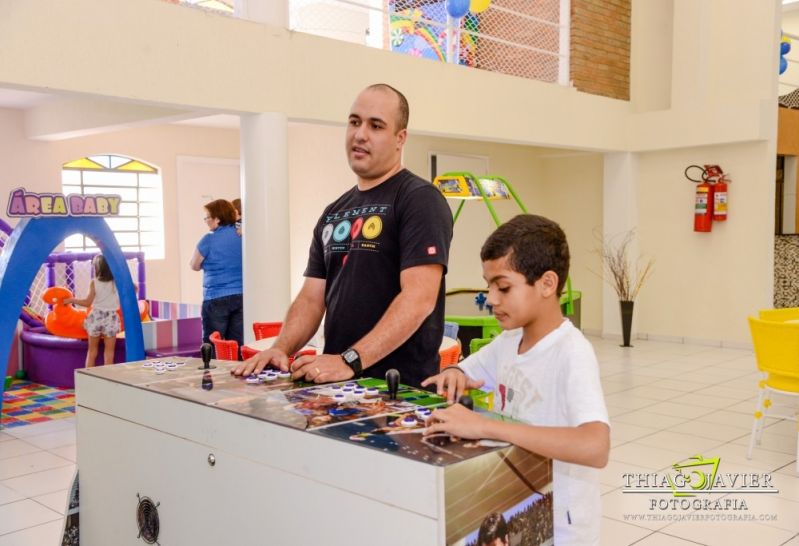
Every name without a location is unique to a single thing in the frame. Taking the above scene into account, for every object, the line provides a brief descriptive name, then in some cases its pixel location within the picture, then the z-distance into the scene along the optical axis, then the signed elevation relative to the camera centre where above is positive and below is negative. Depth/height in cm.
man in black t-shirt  218 -8
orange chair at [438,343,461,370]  414 -67
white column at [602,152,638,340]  1020 +32
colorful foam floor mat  620 -149
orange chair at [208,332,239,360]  469 -72
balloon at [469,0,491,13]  790 +230
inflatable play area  743 -102
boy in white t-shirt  147 -34
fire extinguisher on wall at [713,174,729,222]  939 +36
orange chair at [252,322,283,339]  504 -64
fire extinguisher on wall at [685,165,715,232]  948 +29
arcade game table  136 -48
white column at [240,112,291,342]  594 +12
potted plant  974 -56
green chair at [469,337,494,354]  518 -76
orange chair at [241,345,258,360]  412 -64
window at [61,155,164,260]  948 +52
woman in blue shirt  657 -39
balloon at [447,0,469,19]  733 +211
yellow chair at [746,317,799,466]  451 -74
